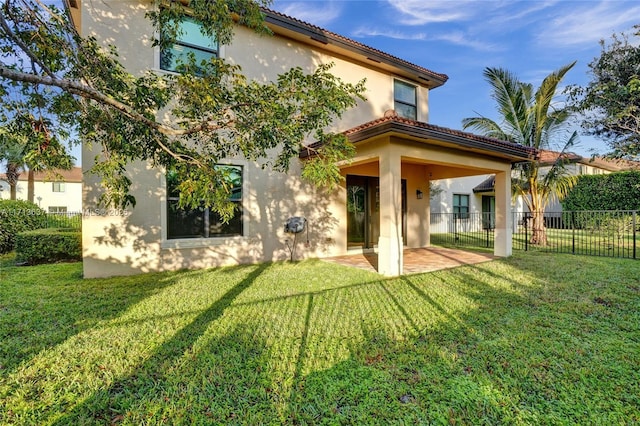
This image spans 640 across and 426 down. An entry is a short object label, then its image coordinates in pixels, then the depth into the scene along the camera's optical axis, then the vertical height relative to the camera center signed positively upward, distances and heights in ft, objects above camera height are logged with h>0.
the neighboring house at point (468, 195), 69.57 +4.59
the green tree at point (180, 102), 14.52 +5.85
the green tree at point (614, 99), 24.85 +9.79
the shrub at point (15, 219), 37.17 -0.08
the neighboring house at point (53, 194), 103.35 +8.63
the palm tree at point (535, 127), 39.81 +12.08
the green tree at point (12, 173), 69.26 +10.72
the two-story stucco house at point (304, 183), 24.03 +3.42
